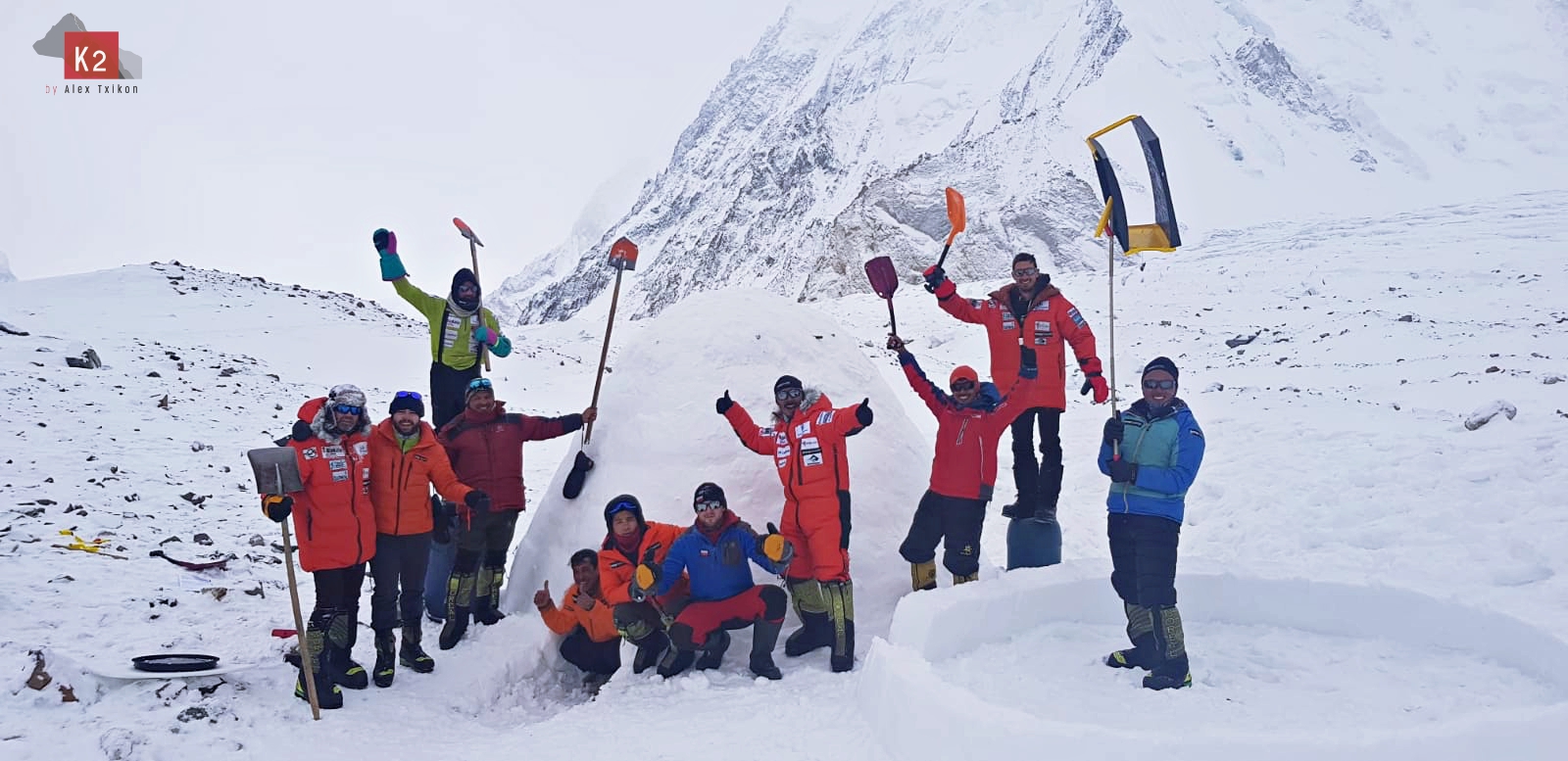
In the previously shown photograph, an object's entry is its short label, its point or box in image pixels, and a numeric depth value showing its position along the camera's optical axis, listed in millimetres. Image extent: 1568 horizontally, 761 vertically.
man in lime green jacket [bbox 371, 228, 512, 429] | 5352
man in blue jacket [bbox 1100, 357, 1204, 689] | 3814
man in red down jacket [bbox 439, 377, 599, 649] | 4926
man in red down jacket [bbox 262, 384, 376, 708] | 3984
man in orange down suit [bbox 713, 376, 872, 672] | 4289
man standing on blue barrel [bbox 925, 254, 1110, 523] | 4801
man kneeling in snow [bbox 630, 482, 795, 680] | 4203
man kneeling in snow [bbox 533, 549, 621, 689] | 4522
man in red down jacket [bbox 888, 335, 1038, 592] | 4547
